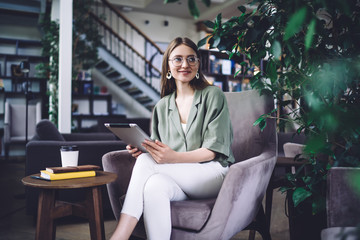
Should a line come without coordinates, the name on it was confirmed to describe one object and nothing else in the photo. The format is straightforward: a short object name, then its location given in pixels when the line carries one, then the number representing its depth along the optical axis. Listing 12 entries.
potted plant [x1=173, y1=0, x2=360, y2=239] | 1.27
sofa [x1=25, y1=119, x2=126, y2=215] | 2.40
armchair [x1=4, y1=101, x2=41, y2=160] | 6.13
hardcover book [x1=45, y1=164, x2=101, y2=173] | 1.49
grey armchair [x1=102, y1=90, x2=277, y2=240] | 1.38
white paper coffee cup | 1.65
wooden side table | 1.45
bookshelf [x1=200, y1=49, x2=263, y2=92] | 6.96
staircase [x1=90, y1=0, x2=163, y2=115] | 7.78
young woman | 1.40
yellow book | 1.46
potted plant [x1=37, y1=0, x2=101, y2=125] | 5.27
